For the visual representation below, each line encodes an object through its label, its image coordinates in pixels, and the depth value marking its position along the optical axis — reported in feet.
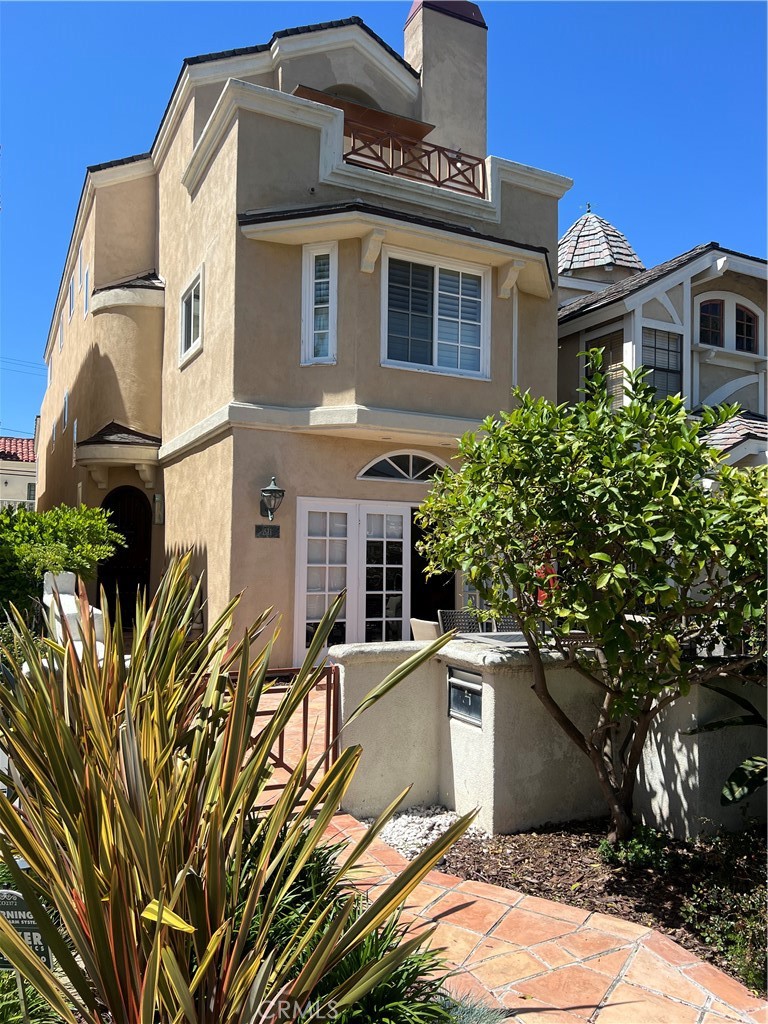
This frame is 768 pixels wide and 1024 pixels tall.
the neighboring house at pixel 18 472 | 110.42
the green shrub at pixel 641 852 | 15.46
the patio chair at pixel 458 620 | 33.06
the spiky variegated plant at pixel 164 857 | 6.19
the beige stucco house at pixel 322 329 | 35.70
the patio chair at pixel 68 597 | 26.42
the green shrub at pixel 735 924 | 11.87
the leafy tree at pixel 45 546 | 34.01
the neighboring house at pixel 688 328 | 49.47
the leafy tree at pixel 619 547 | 14.07
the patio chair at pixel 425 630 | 31.60
